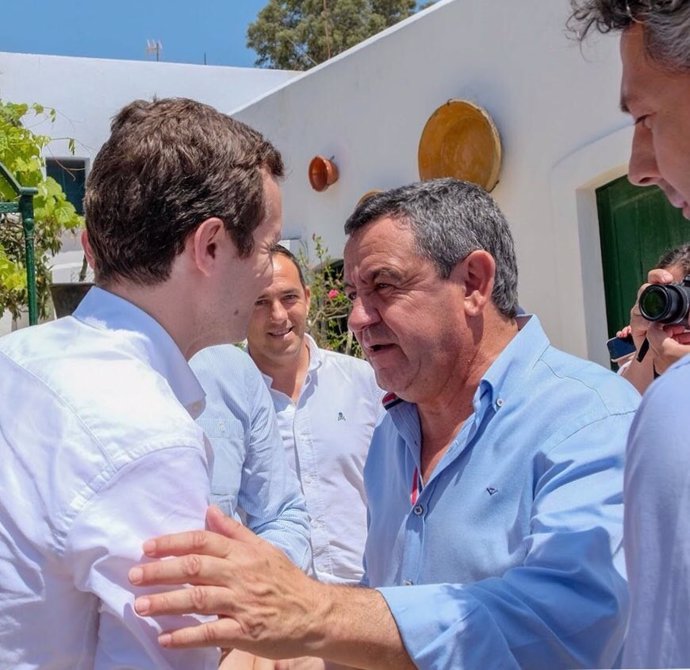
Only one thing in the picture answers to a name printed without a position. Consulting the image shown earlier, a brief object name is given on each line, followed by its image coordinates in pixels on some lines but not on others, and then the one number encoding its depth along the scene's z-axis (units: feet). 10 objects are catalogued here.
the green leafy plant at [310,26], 95.09
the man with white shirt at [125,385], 4.26
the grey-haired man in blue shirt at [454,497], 4.64
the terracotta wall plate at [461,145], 20.31
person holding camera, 8.30
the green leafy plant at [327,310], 22.21
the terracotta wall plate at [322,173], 26.21
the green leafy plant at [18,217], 17.89
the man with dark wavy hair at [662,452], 3.05
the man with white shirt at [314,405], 10.64
